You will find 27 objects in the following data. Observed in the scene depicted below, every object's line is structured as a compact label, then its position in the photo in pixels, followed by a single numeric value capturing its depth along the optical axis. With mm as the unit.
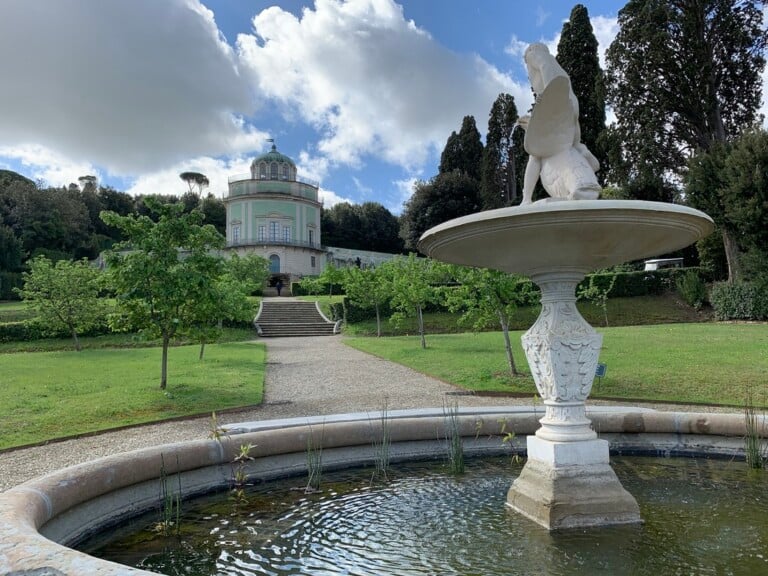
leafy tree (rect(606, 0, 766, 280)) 27156
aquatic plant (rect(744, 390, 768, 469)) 5066
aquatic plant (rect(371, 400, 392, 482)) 5344
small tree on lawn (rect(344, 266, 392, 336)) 23283
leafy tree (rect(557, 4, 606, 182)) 37625
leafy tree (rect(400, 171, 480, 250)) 50062
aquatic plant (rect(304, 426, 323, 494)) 4992
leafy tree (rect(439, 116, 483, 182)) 55375
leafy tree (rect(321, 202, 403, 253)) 68250
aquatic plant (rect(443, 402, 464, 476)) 5355
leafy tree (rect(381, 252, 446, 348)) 19281
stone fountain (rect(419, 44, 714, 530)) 3752
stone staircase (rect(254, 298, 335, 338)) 28125
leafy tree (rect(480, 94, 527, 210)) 48938
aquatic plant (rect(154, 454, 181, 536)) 4044
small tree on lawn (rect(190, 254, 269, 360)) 10844
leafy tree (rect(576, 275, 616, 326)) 13570
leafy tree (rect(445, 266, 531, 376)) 12641
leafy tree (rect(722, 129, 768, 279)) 22266
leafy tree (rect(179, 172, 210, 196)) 90188
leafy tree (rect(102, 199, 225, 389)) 10289
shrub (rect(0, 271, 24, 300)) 41562
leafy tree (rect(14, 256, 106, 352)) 20469
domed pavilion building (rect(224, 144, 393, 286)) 52594
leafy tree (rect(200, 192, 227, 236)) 69869
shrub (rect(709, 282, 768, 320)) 23594
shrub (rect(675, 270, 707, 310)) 27328
